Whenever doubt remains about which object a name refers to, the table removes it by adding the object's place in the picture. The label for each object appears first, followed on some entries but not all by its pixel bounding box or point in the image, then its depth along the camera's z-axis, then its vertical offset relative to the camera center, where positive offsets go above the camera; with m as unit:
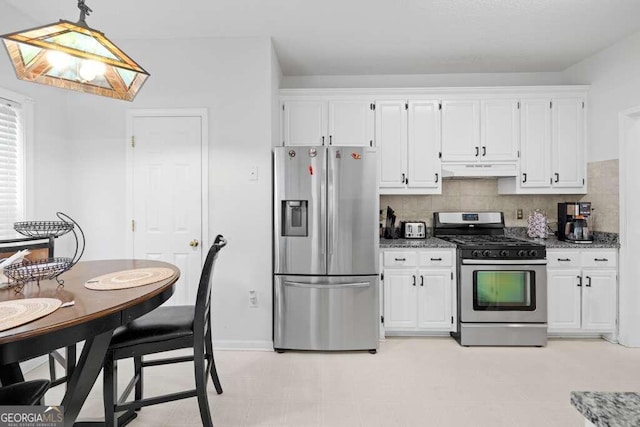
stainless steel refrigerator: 3.04 -0.31
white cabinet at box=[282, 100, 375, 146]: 3.61 +0.94
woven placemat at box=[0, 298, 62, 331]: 1.18 -0.35
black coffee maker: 3.40 -0.10
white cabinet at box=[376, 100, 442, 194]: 3.61 +0.71
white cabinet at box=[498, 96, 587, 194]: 3.56 +0.69
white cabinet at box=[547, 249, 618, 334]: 3.25 -0.72
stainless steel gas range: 3.17 -0.74
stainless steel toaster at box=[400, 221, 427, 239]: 3.77 -0.18
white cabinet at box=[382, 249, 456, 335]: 3.32 -0.72
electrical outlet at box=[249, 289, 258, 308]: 3.11 -0.75
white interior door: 3.14 +0.22
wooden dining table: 1.13 -0.39
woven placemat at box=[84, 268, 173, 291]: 1.69 -0.34
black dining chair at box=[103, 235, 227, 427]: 1.74 -0.67
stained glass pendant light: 1.58 +0.77
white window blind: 2.60 +0.37
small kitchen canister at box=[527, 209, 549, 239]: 3.65 -0.14
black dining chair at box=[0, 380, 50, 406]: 1.18 -0.61
